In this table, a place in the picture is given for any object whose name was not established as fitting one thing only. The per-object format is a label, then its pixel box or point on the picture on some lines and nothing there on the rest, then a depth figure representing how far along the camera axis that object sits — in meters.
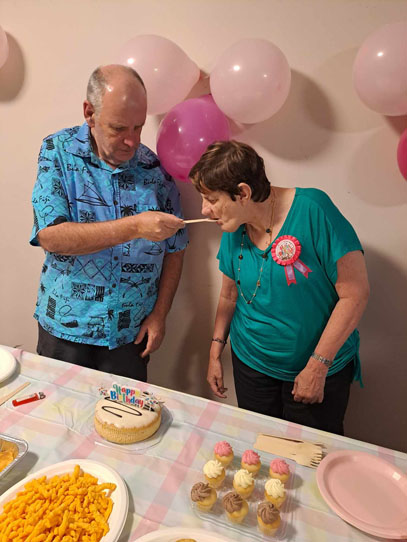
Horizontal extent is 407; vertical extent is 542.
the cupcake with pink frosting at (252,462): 0.87
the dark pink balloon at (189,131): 1.41
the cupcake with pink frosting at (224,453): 0.90
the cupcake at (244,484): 0.82
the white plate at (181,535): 0.71
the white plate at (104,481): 0.73
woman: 1.17
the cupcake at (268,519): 0.74
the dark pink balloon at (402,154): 1.26
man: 1.29
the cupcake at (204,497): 0.79
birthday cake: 0.95
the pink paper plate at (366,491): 0.76
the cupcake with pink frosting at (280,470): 0.85
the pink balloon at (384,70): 1.13
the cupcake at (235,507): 0.76
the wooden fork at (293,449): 0.92
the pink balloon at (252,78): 1.26
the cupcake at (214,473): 0.84
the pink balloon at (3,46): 1.72
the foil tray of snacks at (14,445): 0.88
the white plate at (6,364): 1.17
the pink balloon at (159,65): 1.39
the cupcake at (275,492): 0.79
